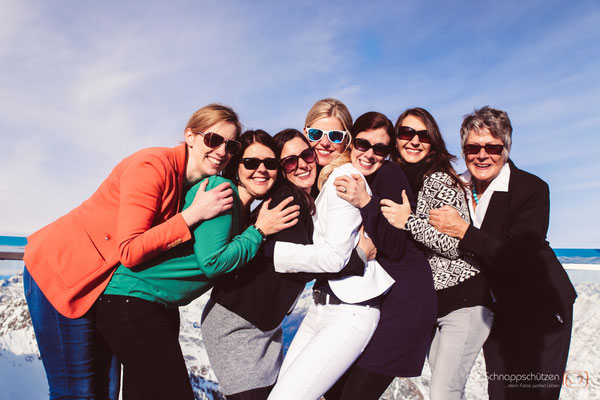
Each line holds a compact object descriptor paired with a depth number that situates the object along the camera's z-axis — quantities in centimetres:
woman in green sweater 225
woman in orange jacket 220
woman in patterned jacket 282
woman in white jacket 246
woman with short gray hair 284
